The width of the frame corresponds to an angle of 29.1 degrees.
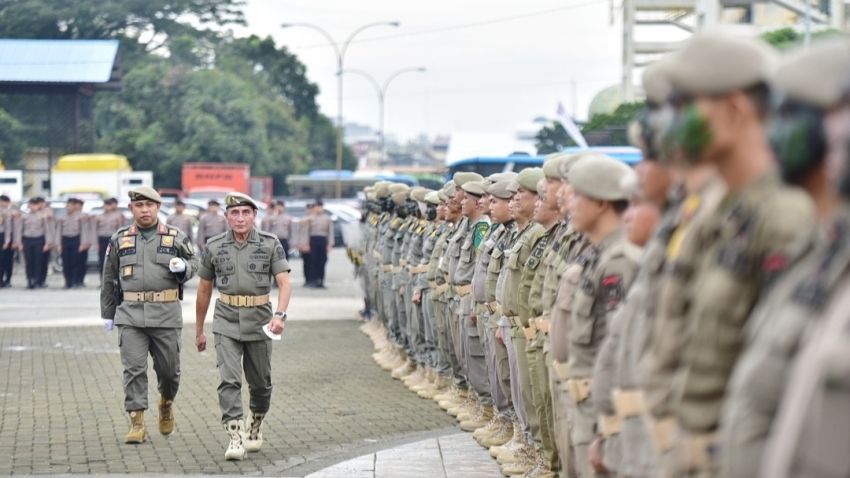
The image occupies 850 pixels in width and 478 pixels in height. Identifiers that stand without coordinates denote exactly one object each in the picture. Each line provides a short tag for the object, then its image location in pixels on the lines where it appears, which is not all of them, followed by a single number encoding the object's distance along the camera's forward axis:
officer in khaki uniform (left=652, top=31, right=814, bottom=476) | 4.37
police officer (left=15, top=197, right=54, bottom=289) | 34.59
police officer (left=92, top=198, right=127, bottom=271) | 34.66
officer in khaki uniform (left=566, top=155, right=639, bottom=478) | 6.98
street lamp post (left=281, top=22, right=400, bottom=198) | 77.12
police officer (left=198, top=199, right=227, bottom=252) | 35.41
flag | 35.81
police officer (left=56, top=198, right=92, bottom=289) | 34.62
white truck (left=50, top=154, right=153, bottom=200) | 58.25
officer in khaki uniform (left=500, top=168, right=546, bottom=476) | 10.97
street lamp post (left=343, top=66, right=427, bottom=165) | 97.50
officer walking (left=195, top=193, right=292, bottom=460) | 12.23
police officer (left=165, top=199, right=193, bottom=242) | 35.13
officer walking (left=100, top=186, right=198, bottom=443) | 12.98
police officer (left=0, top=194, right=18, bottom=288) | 35.09
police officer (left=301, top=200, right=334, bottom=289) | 34.88
